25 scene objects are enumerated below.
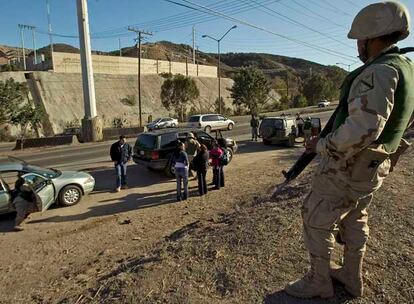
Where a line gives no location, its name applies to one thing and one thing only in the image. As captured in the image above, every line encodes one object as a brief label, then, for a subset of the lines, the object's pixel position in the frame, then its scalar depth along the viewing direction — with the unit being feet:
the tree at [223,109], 198.78
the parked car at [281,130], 64.69
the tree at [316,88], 254.68
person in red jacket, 35.40
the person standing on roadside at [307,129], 61.52
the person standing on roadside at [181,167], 32.19
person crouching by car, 26.16
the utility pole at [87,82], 87.45
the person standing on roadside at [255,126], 73.00
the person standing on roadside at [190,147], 39.37
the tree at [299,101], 239.71
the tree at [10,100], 84.53
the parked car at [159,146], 40.96
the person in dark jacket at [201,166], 33.45
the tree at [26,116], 89.82
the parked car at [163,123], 118.09
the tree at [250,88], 172.76
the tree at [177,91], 161.48
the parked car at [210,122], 97.66
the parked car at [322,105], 218.71
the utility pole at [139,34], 131.64
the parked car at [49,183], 28.09
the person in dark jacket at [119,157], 36.96
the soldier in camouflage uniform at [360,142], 7.30
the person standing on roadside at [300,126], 66.85
